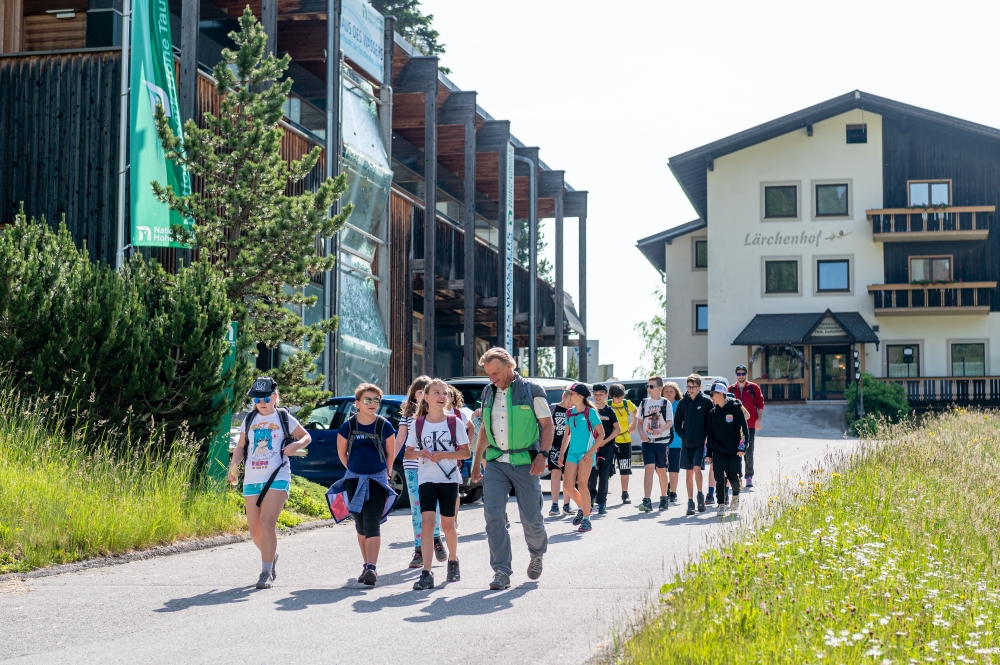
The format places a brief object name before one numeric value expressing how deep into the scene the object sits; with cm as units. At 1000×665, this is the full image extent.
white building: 4809
